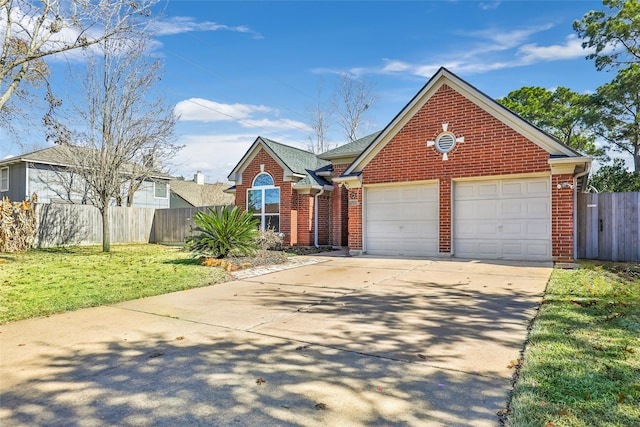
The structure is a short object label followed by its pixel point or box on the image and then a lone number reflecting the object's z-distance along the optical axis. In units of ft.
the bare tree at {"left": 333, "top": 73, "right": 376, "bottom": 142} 105.19
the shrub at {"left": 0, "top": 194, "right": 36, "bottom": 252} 47.39
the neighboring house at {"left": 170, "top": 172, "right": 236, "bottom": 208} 116.78
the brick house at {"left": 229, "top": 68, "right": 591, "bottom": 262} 33.88
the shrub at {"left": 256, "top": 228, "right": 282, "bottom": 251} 41.32
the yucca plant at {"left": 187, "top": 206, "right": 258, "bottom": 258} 36.06
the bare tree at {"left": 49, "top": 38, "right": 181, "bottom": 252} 50.29
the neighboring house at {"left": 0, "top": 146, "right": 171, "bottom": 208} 72.02
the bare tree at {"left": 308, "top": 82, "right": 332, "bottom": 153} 110.42
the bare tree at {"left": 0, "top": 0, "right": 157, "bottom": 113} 32.94
